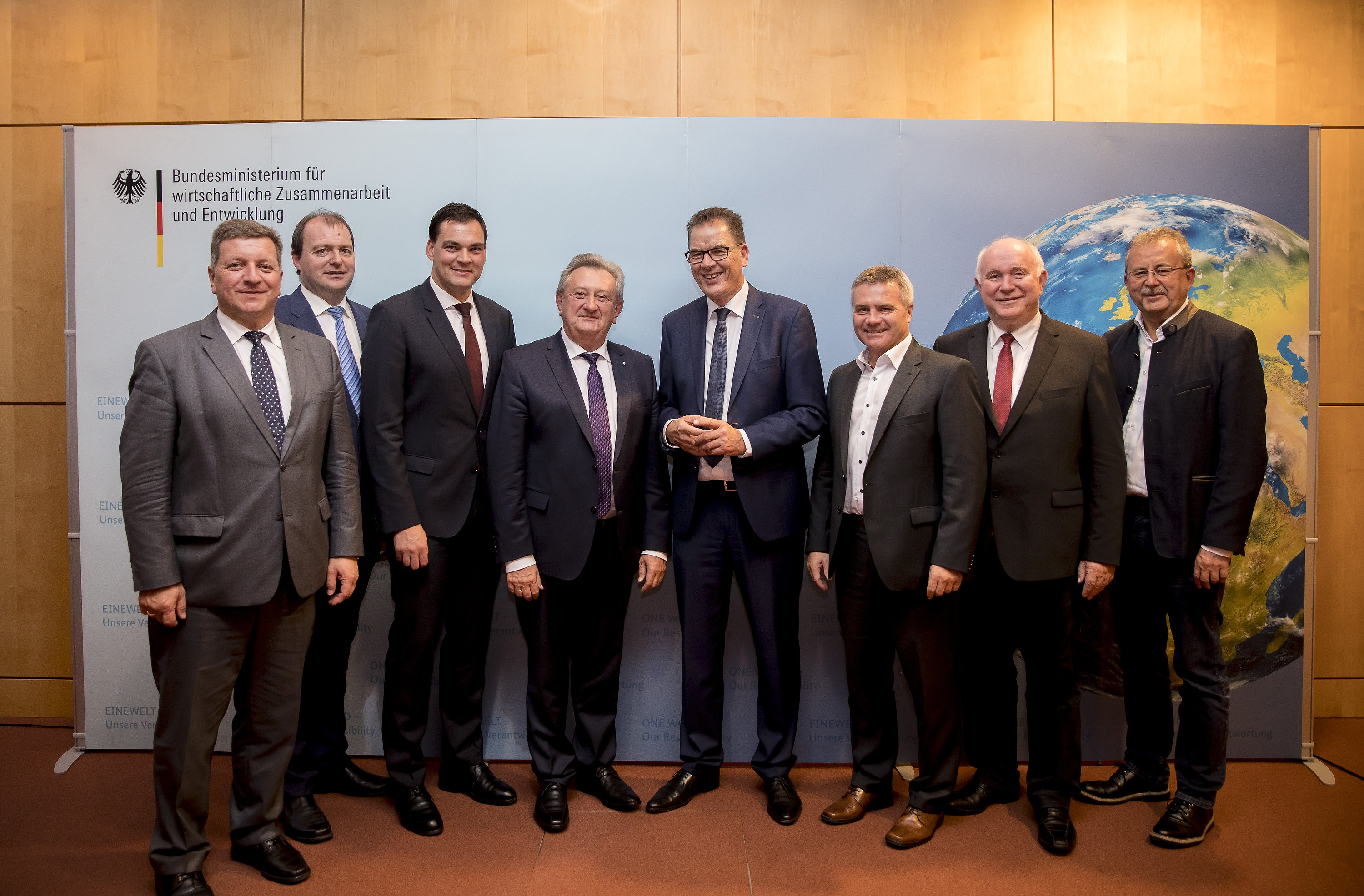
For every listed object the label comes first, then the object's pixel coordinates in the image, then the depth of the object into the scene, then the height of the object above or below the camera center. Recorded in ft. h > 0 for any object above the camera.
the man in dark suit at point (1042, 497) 8.12 -0.65
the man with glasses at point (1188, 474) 8.24 -0.39
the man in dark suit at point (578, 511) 8.43 -0.85
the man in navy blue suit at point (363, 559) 8.95 -1.42
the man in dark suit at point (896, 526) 7.86 -0.99
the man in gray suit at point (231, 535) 6.93 -0.94
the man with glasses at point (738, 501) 8.80 -0.76
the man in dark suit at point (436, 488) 8.37 -0.54
